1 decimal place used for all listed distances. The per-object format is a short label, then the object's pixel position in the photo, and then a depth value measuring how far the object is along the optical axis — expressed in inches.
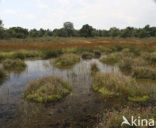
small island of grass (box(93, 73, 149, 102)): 285.0
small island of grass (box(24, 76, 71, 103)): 275.8
